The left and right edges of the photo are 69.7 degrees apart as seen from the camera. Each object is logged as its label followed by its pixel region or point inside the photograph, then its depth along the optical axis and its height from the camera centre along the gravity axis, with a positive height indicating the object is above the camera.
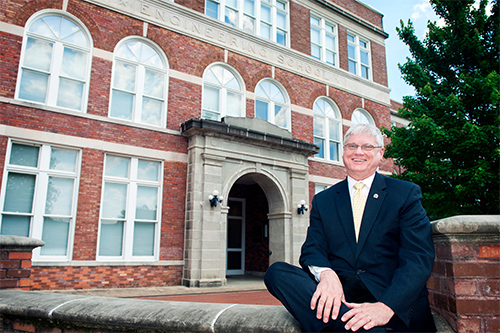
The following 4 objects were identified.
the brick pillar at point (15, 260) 3.45 -0.35
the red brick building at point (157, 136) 9.33 +2.75
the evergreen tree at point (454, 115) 10.39 +3.61
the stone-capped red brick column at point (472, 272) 1.96 -0.22
